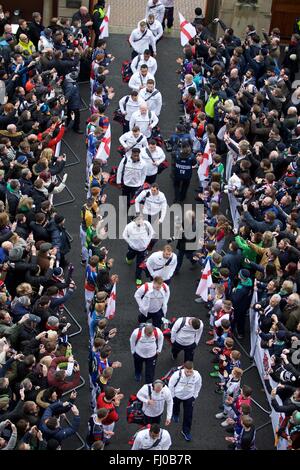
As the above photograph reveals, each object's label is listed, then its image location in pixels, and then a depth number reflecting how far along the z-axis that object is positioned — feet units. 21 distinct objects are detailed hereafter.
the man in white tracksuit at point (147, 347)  60.18
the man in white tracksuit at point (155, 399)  56.80
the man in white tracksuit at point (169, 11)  95.18
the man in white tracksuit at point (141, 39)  87.40
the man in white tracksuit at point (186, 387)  57.88
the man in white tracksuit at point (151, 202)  70.51
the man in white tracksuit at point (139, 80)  81.95
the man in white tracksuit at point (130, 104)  78.20
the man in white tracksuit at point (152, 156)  73.97
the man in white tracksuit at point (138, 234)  68.03
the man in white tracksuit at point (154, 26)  88.94
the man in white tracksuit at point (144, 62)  83.61
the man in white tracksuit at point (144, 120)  76.64
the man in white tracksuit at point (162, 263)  65.77
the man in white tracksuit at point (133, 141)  74.43
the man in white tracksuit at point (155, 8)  92.27
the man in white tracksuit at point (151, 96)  79.51
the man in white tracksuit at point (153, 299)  63.16
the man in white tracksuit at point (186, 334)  60.90
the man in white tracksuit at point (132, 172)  72.33
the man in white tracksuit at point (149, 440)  54.44
